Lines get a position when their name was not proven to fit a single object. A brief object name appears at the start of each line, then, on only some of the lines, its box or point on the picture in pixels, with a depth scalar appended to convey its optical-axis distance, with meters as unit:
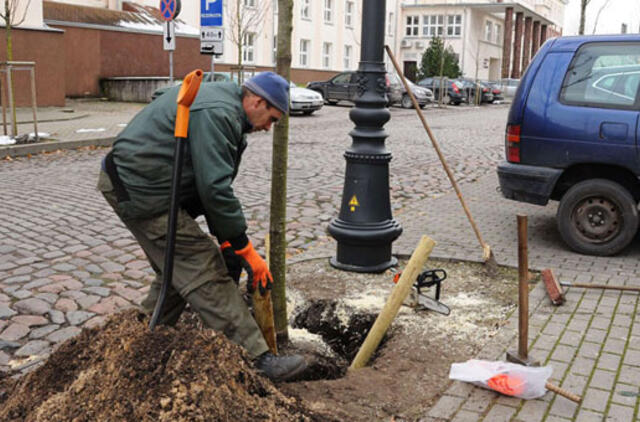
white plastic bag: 3.40
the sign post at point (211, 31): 16.37
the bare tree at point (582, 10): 22.84
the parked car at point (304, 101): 23.27
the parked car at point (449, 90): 35.72
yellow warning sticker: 5.60
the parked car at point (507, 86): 44.44
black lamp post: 5.54
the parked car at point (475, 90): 37.41
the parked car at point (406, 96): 29.06
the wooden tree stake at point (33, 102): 13.02
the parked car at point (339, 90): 29.00
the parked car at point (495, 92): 39.63
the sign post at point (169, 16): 15.88
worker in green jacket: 3.09
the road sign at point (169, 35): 15.82
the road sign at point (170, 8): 16.03
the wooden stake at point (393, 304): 4.14
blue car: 6.10
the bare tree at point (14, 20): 13.10
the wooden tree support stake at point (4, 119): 13.17
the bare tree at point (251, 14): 37.16
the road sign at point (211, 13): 15.88
